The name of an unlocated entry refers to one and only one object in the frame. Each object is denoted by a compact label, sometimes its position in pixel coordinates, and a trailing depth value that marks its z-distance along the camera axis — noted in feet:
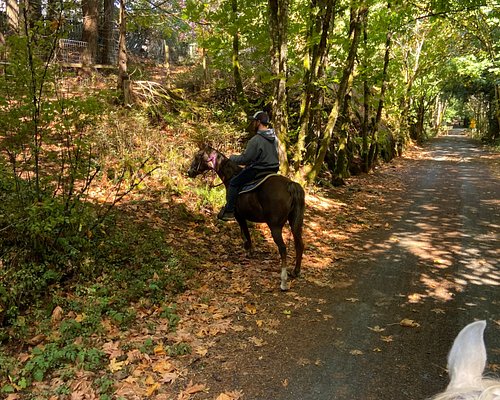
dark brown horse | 22.06
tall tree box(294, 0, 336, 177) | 37.96
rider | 22.77
